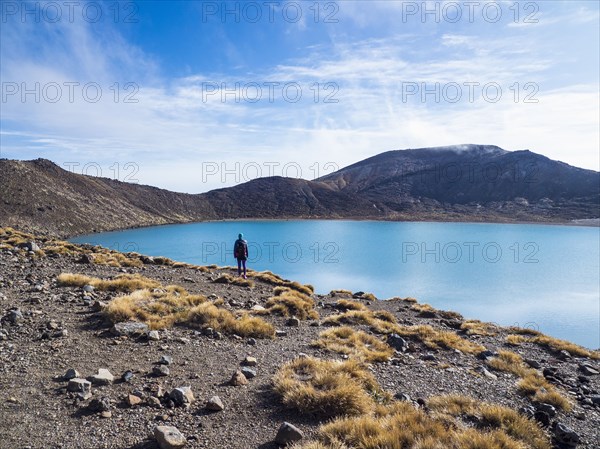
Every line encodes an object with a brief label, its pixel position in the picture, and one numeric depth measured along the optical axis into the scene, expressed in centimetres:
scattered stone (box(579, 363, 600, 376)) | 1028
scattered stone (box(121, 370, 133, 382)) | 598
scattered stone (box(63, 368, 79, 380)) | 579
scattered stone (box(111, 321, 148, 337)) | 804
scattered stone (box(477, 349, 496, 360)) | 1031
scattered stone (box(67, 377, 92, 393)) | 543
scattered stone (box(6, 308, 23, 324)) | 789
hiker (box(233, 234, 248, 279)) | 1873
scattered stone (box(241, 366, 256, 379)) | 674
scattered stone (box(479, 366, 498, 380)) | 860
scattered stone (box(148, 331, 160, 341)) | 805
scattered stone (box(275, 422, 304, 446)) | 470
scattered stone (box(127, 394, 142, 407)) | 525
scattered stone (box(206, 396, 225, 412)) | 540
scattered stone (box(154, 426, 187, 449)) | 431
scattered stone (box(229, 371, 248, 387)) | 636
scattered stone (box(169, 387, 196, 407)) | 546
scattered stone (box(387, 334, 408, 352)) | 993
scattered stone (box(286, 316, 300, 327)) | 1131
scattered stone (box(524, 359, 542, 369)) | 1020
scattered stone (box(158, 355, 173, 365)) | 689
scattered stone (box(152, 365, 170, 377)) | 641
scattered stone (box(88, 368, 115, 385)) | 575
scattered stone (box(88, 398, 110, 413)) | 501
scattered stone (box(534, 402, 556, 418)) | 666
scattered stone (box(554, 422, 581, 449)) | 566
